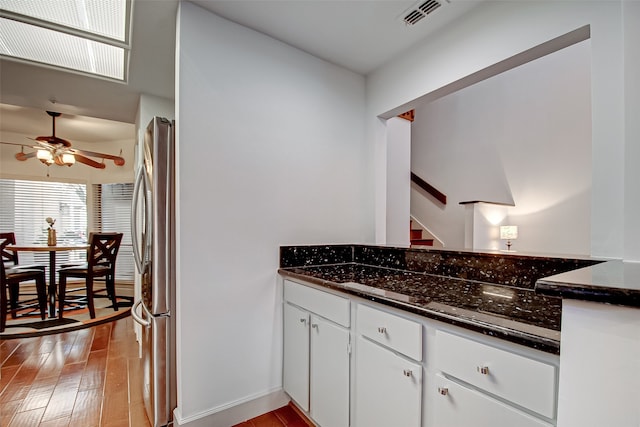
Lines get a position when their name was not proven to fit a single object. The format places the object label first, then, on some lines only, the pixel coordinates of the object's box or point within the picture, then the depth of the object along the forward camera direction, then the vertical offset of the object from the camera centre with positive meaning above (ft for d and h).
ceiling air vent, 5.90 +3.93
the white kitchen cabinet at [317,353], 5.21 -2.79
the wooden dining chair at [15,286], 11.17 -3.31
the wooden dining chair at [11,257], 13.12 -2.43
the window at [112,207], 17.87 -0.06
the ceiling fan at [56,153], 12.26 +2.20
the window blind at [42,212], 16.39 -0.36
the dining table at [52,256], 12.12 -2.21
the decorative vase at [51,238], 13.46 -1.43
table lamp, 12.35 -0.99
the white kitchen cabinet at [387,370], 3.97 -2.31
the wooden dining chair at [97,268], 12.96 -2.75
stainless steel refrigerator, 6.01 -1.26
